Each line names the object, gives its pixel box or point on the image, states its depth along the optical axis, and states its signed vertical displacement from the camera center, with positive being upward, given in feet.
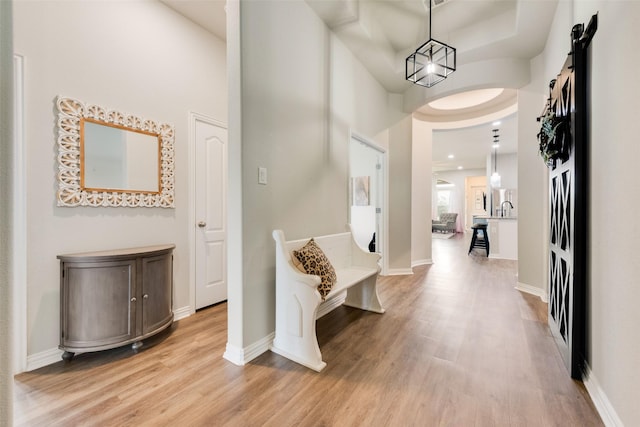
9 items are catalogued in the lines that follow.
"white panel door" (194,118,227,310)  9.55 -0.07
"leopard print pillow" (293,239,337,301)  6.81 -1.45
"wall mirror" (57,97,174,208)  6.54 +1.43
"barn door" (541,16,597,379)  5.55 +0.31
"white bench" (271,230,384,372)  6.08 -2.19
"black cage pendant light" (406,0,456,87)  7.77 +5.55
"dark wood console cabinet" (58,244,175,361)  6.13 -2.12
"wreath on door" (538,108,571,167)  6.20 +1.75
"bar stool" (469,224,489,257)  20.21 -2.25
